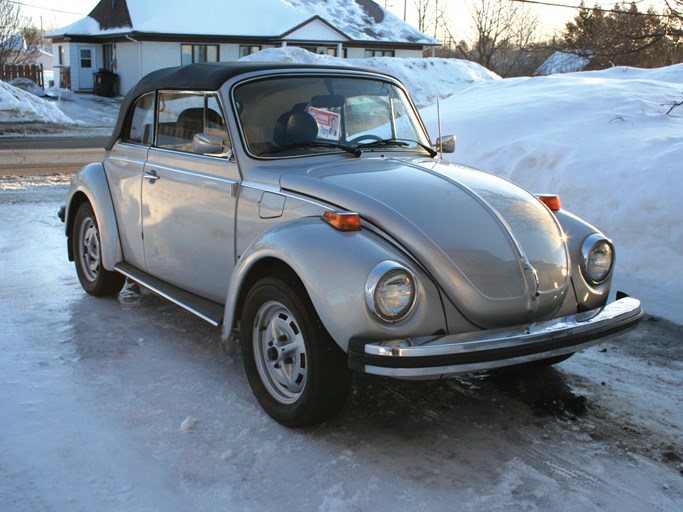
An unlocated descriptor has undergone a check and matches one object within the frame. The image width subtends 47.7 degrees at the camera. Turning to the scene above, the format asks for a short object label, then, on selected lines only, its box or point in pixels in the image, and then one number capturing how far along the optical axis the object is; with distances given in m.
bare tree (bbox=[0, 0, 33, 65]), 37.00
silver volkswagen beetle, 3.59
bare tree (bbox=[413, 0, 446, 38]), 61.36
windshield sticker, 4.88
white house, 36.44
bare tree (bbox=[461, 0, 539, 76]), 51.06
